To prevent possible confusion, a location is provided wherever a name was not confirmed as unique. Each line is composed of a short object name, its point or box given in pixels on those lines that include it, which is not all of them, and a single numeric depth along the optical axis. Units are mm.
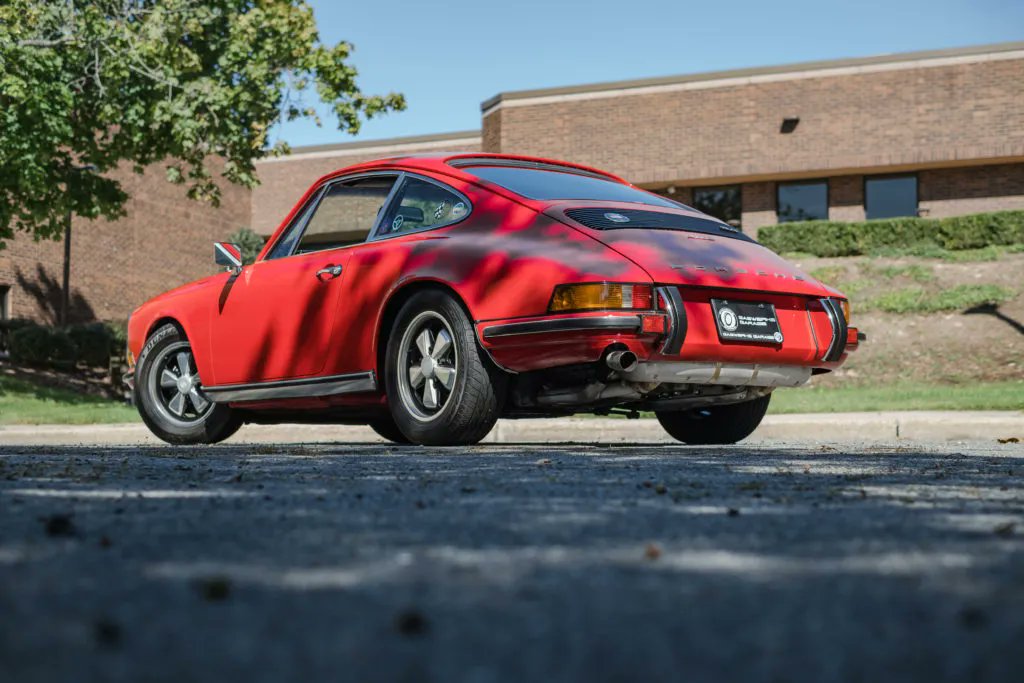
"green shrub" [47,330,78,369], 21500
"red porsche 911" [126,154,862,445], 5348
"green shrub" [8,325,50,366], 21250
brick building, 26281
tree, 14914
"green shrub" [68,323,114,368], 22031
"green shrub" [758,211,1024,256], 23406
